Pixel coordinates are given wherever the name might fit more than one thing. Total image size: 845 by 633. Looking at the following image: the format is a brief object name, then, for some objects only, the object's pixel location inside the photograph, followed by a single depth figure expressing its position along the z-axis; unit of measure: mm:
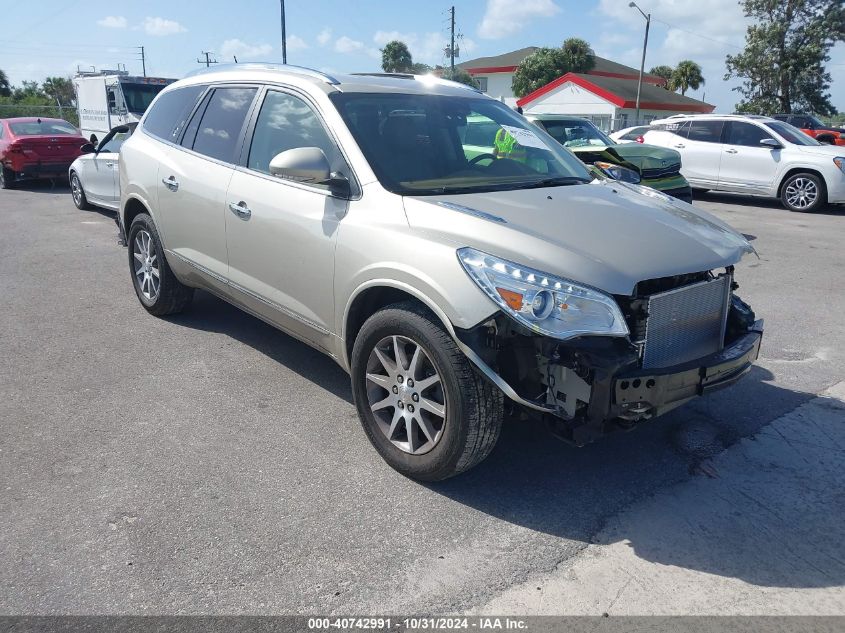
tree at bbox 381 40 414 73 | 64438
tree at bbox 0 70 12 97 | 58809
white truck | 18188
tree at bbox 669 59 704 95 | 59375
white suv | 12805
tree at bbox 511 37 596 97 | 53219
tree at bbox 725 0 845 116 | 41062
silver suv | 3006
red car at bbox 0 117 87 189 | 15211
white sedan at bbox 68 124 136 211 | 10867
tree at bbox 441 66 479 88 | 43750
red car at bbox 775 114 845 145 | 25891
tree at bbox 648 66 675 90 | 61906
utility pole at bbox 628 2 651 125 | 35094
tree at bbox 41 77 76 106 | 60531
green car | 9609
